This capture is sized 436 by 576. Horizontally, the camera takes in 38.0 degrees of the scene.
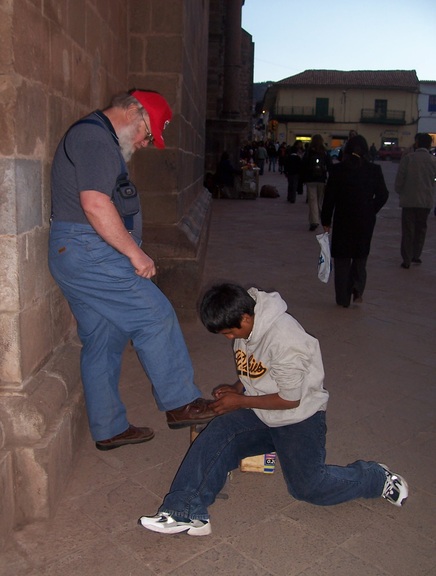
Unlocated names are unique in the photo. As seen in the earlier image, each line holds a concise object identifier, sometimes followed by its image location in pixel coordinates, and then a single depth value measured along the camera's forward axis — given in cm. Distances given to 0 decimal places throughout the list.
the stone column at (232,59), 1905
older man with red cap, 292
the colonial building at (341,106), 6588
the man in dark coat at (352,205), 637
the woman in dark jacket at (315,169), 1168
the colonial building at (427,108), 7005
